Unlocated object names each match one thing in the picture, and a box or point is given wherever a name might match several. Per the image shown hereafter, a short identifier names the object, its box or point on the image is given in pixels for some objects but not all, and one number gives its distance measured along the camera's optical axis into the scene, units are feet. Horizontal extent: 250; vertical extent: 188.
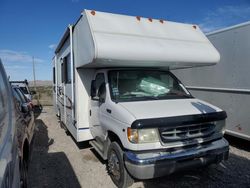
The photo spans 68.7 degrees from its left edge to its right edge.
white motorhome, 9.44
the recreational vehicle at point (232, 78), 14.56
